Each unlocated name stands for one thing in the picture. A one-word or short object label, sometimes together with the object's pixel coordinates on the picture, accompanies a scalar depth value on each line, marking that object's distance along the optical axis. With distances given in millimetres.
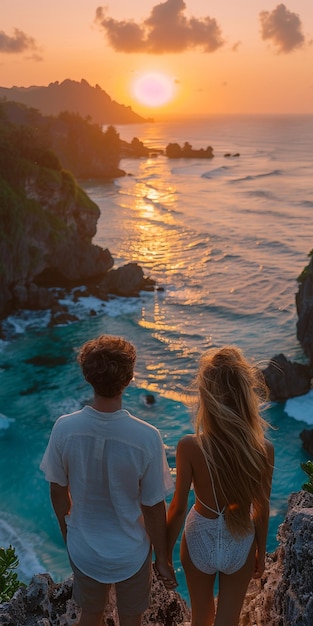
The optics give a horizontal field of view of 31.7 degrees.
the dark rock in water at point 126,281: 40000
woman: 3748
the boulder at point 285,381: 25703
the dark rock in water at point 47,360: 29312
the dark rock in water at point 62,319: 34350
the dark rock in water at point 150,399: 25234
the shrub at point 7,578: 5852
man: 3594
